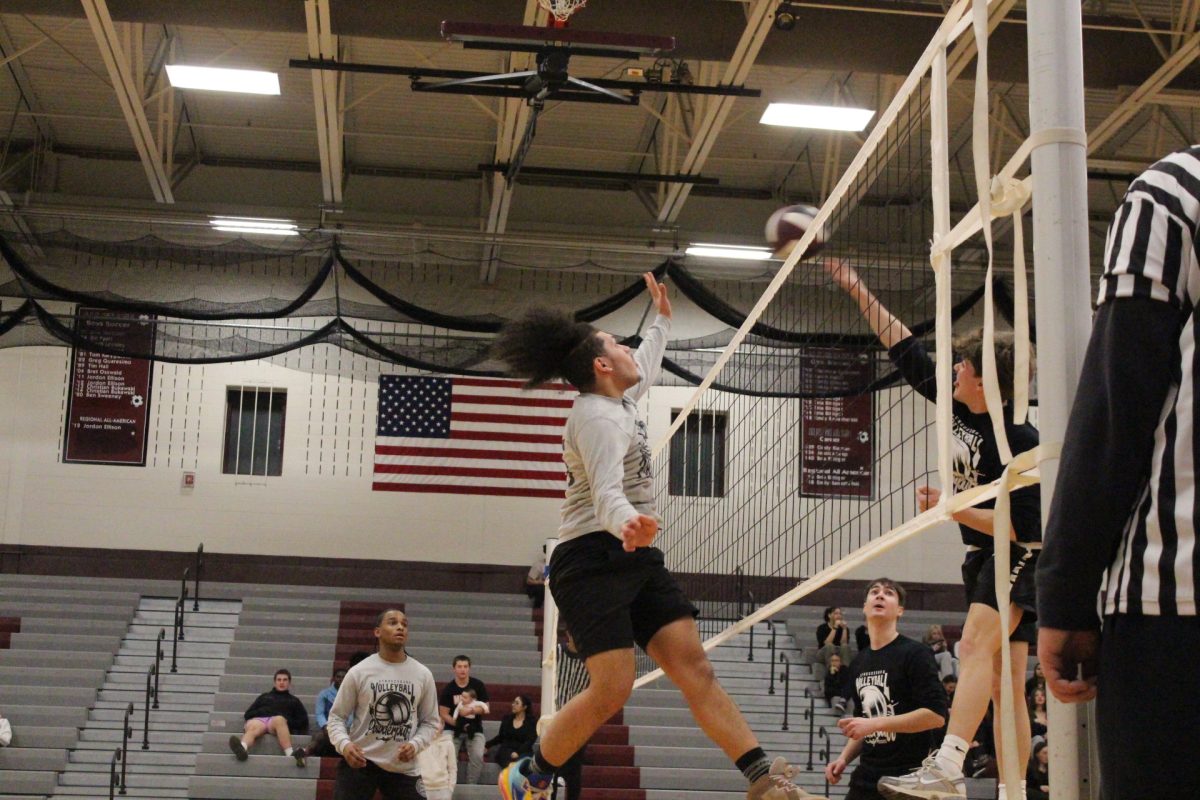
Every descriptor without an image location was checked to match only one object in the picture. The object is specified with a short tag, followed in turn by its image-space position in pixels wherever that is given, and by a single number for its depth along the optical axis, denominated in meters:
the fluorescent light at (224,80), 14.67
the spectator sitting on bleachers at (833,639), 16.30
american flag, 19.94
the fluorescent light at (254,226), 17.80
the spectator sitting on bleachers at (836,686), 15.63
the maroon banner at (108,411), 19.52
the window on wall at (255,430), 19.91
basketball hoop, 10.91
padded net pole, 2.46
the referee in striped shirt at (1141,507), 1.78
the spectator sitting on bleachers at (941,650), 15.42
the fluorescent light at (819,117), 15.16
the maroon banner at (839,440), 18.03
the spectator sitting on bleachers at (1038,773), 11.74
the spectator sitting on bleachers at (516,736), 13.49
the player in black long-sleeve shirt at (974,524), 4.69
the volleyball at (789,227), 5.94
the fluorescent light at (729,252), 17.98
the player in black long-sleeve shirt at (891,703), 5.97
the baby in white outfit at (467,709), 13.73
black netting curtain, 13.37
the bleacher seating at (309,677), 13.62
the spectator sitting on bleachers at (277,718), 13.71
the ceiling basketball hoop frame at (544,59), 9.73
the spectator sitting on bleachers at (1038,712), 12.72
